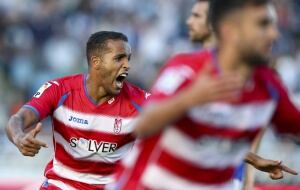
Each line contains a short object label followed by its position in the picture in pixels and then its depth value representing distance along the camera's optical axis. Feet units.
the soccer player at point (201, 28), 48.93
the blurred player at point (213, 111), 29.22
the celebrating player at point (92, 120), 46.75
